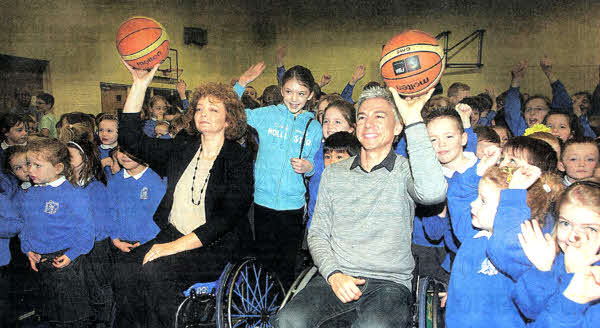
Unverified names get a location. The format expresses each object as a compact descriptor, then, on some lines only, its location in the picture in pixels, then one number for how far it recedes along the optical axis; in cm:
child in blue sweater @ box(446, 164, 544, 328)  131
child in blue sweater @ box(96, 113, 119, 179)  355
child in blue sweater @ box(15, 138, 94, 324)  237
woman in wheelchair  194
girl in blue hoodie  259
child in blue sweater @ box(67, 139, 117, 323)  269
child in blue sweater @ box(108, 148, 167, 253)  270
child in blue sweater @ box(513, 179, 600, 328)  119
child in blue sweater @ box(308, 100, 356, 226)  292
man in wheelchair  163
